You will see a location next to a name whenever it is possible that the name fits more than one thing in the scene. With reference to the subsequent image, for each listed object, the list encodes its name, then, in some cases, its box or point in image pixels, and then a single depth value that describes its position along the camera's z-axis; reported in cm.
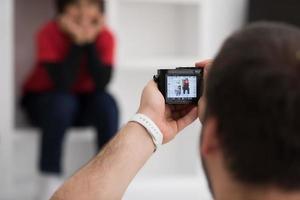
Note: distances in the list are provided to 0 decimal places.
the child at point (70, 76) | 242
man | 65
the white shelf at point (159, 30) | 275
